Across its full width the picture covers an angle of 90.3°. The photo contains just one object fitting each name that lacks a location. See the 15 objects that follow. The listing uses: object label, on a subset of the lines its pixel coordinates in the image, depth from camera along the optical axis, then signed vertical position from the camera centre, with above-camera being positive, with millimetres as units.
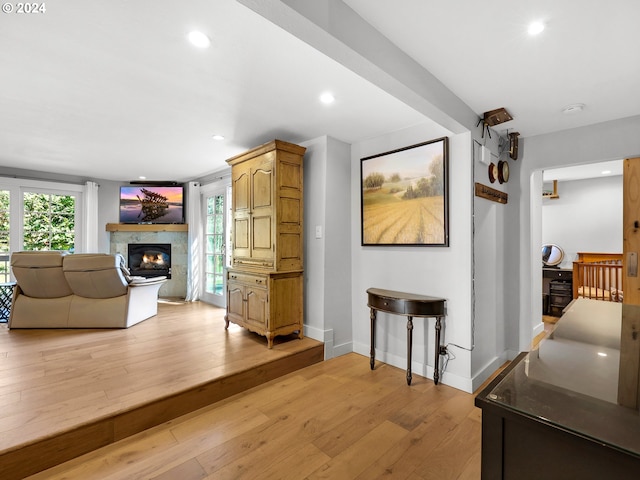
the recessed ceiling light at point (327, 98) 2416 +1095
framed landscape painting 2852 +418
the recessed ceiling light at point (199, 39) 1711 +1099
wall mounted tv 6078 +669
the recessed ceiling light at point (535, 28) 1579 +1066
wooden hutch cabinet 3209 -34
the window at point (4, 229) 4934 +150
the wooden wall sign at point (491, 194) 2799 +428
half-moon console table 2721 -602
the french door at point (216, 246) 5305 -118
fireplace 6125 -392
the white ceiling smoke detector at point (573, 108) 2461 +1035
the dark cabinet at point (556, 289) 4969 -799
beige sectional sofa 3785 -658
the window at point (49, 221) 5184 +294
